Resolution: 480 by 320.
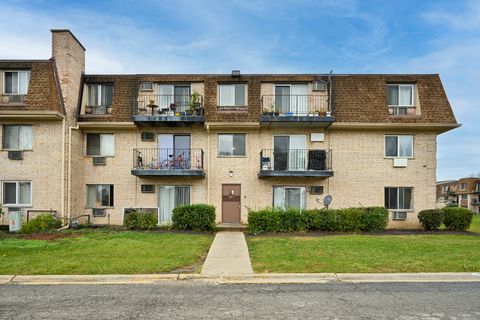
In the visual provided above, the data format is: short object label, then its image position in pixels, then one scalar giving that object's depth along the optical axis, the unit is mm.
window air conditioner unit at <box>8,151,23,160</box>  16984
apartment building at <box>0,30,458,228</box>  18094
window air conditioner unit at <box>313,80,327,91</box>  18625
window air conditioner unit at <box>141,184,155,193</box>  18328
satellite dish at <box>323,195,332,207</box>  16516
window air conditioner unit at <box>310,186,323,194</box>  18344
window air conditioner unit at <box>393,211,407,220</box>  18300
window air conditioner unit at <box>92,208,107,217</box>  18281
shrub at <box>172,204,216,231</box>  14875
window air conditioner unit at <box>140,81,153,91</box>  18750
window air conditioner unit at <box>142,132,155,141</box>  18562
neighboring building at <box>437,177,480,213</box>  75125
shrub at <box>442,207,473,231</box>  16453
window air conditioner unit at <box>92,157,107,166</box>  18484
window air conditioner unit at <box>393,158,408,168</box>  18312
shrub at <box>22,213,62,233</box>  15078
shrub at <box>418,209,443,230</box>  16500
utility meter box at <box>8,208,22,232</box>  15117
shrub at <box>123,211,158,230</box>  15375
